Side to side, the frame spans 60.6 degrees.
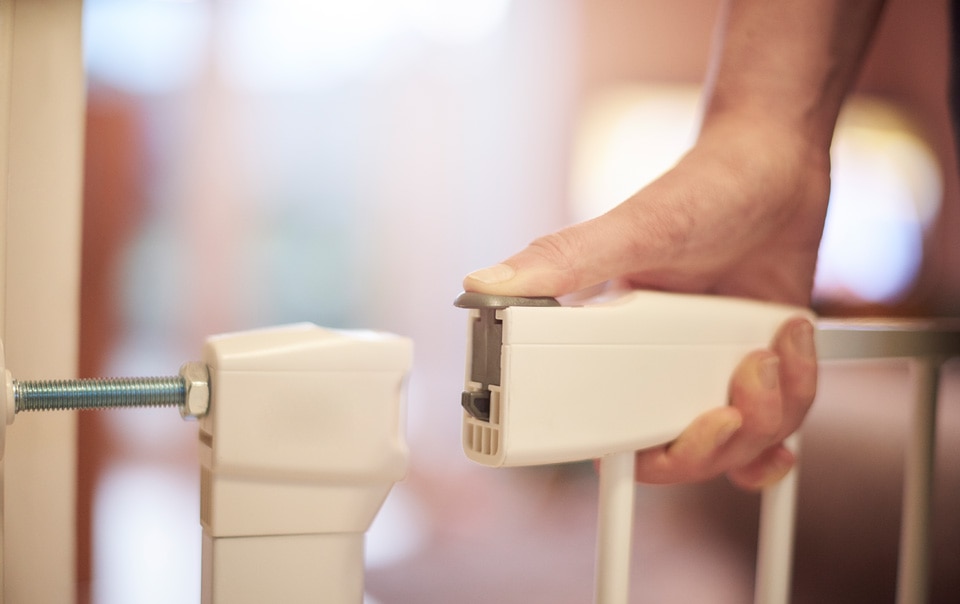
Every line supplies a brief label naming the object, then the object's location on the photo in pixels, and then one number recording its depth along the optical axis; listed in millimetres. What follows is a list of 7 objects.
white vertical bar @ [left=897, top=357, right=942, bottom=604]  514
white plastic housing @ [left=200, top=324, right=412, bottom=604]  330
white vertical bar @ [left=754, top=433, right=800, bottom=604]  443
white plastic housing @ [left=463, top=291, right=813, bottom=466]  327
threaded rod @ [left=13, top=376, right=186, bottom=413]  304
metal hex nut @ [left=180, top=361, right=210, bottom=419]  327
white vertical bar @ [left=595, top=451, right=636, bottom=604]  369
